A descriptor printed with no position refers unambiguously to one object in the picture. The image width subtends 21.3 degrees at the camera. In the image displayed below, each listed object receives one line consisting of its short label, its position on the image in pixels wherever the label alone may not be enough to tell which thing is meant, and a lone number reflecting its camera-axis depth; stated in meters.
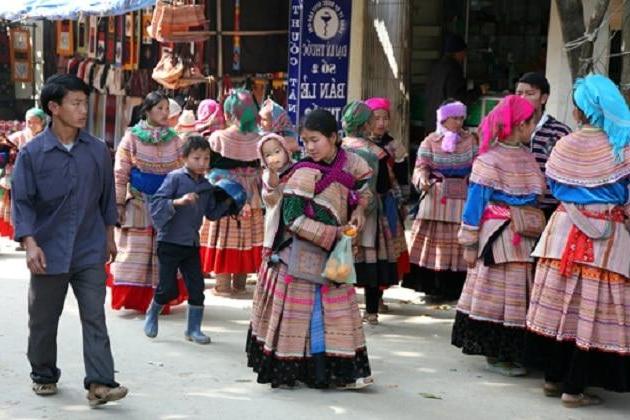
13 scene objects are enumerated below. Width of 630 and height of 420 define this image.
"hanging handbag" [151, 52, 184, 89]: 17.55
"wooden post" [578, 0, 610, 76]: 10.05
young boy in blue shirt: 11.44
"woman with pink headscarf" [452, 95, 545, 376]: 10.16
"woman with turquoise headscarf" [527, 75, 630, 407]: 9.25
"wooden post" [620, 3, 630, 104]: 10.03
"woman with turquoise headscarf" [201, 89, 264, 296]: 13.67
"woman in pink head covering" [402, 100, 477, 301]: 13.18
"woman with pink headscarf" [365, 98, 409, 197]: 12.60
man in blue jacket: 8.91
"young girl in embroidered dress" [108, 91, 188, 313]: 12.52
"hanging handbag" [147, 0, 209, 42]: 16.88
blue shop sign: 17.58
